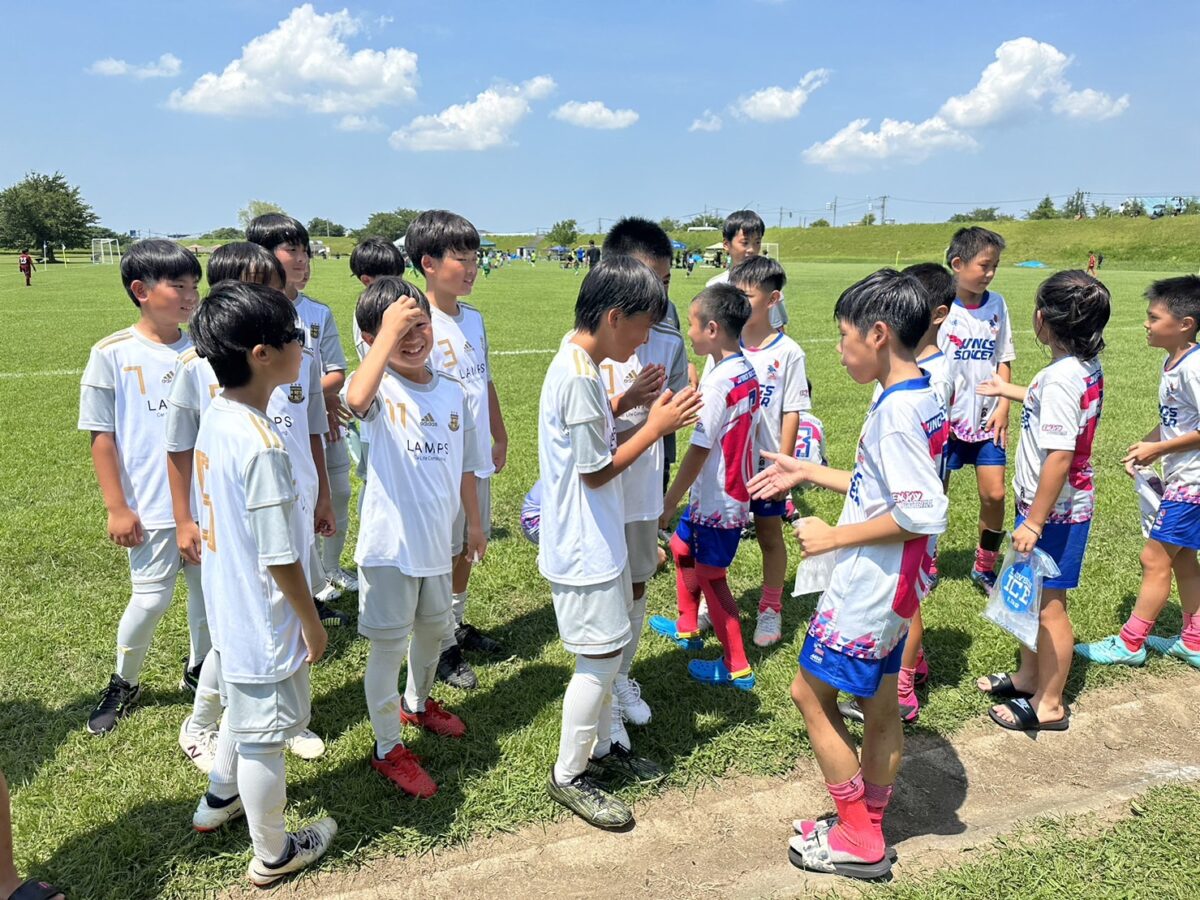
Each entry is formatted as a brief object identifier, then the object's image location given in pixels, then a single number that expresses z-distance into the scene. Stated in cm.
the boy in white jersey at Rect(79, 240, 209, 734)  318
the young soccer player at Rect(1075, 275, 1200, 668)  380
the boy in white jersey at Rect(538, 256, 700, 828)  252
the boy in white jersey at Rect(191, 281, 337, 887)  222
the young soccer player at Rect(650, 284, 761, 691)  354
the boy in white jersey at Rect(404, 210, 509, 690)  364
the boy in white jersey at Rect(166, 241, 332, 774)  291
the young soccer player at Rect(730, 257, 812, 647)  421
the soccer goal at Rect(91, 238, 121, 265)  6075
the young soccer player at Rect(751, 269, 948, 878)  242
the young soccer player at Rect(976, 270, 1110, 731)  327
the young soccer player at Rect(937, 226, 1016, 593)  484
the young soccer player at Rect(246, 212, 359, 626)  395
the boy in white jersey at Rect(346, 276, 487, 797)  279
